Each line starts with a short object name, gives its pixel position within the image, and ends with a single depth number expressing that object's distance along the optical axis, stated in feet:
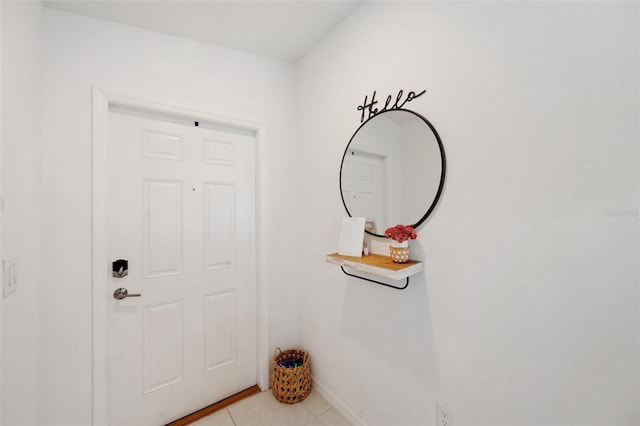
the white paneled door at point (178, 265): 5.15
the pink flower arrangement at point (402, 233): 3.87
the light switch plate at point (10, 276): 3.09
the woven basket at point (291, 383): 5.77
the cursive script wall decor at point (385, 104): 4.16
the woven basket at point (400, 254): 3.93
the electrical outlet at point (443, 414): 3.68
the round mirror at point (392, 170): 3.89
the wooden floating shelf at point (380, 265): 3.71
